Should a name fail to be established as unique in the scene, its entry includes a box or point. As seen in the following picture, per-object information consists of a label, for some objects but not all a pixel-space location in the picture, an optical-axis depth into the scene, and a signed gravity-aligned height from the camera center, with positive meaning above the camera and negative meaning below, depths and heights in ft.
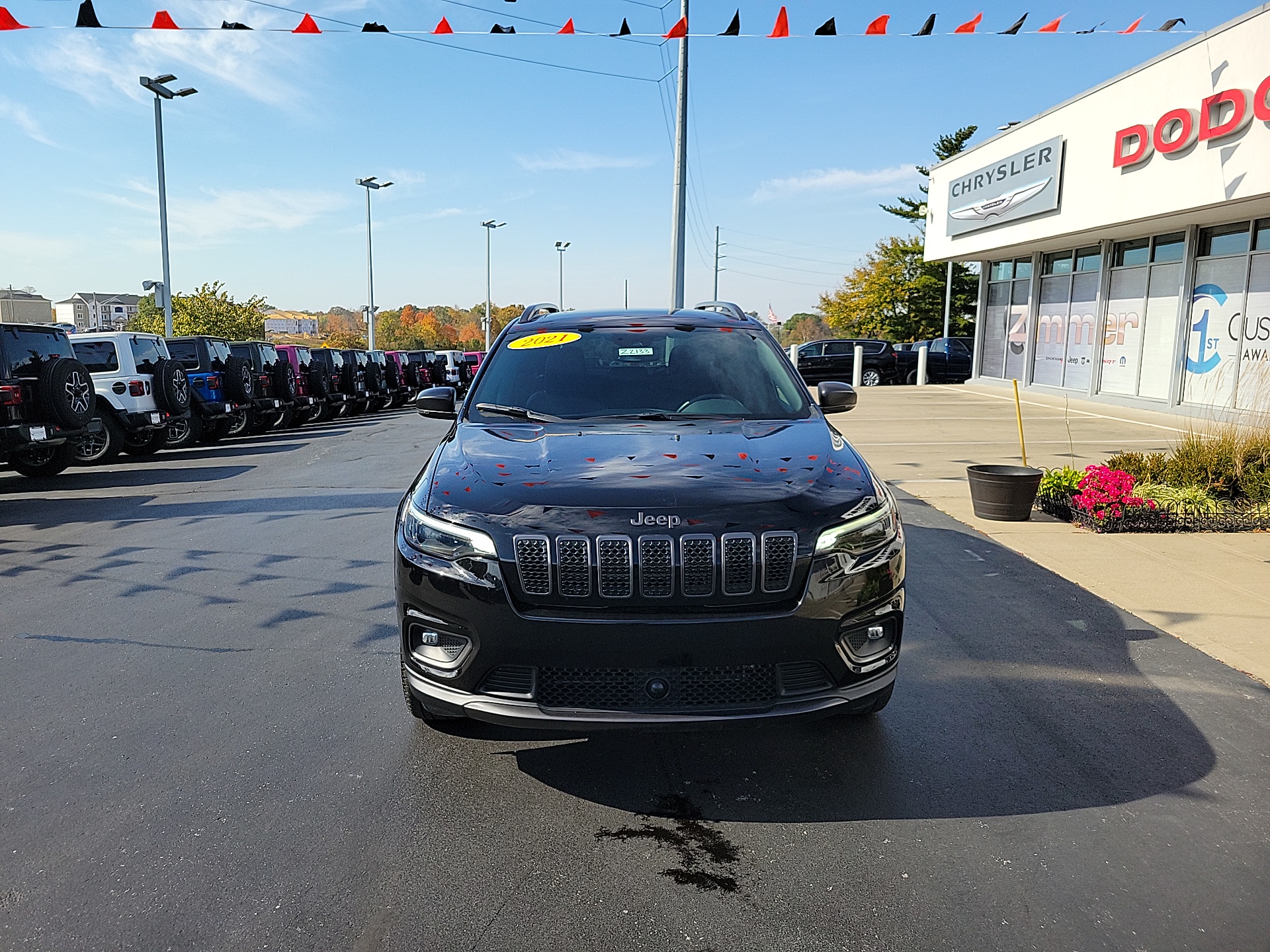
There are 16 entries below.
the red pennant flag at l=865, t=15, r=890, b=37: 35.63 +12.39
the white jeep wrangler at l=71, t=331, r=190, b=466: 45.24 -2.73
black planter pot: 26.61 -3.96
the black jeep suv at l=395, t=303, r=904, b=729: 9.51 -2.52
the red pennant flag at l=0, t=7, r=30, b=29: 32.50 +10.98
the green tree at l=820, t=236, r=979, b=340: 176.55 +10.62
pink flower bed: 25.39 -3.89
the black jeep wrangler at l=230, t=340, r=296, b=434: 61.00 -2.87
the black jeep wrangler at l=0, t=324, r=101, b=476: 34.68 -2.25
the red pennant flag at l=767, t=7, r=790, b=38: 36.78 +12.92
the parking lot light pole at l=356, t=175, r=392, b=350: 153.89 +10.28
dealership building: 49.39 +8.43
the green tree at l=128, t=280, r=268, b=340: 179.11 +4.75
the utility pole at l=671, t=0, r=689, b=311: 68.44 +11.51
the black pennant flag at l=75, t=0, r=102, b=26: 32.53 +11.11
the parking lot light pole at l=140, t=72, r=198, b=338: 84.26 +17.34
